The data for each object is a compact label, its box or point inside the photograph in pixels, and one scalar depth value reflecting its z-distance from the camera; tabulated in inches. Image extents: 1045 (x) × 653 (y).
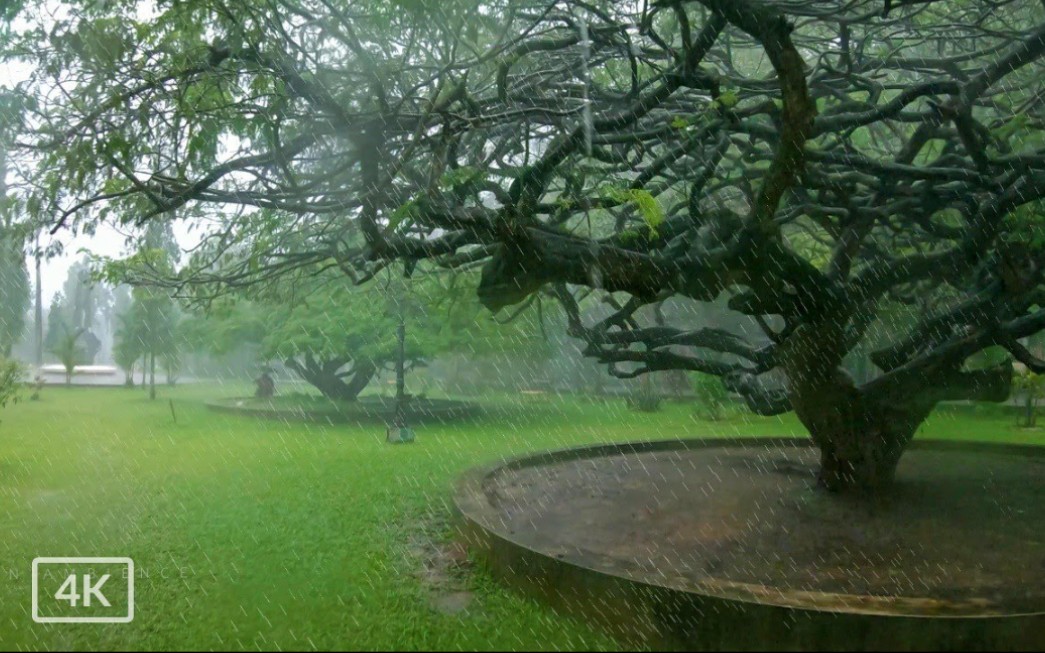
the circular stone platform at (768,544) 109.7
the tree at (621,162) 150.3
